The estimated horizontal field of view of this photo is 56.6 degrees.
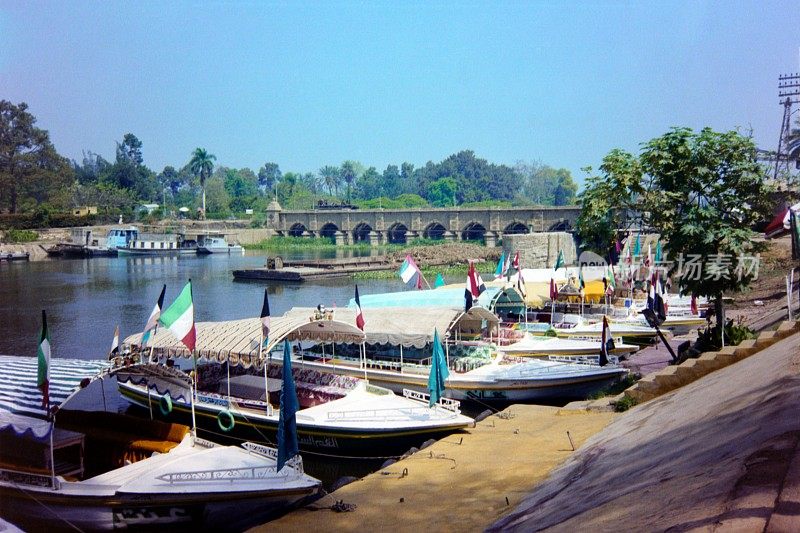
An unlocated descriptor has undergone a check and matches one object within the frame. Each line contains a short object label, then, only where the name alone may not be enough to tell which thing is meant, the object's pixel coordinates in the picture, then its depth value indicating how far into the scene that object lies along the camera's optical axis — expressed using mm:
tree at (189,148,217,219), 132875
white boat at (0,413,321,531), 12281
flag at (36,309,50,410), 12312
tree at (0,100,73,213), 105750
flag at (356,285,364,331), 20083
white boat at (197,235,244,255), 99331
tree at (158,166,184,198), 168000
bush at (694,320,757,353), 20156
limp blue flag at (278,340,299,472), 12188
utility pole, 63719
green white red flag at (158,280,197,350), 15352
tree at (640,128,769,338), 20172
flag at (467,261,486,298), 24391
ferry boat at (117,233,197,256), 95188
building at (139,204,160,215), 129875
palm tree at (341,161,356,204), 189500
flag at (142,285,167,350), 17141
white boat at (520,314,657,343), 28859
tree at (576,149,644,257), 23828
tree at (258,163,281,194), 198625
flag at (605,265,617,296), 32662
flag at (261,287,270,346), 17188
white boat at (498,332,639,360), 25469
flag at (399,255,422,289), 29052
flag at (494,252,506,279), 34625
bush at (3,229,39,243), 94812
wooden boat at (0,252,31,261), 86562
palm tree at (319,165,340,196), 195500
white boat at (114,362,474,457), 17094
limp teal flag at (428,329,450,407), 17297
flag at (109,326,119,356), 19000
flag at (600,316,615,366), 20877
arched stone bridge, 92188
